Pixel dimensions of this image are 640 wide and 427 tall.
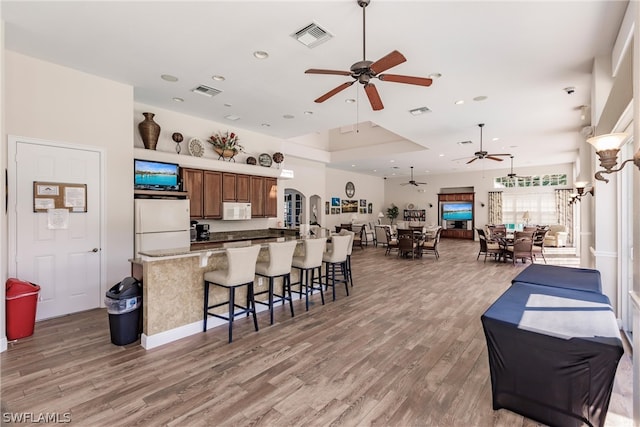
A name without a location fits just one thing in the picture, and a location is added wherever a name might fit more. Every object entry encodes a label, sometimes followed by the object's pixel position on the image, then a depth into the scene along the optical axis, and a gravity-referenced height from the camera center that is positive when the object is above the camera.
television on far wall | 14.55 +0.04
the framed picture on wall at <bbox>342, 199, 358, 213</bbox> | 13.29 +0.29
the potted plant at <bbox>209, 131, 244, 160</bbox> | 6.24 +1.47
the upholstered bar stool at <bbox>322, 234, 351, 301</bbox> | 5.05 -0.70
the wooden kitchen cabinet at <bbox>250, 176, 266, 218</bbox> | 6.79 +0.36
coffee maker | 5.78 -0.37
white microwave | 6.12 +0.04
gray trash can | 3.16 -1.04
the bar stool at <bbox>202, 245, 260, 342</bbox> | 3.37 -0.73
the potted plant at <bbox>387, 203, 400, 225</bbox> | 15.97 +0.01
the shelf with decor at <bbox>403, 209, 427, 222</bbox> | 15.55 -0.16
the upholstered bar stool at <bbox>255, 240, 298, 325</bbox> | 3.86 -0.68
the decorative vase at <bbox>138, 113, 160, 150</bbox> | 5.05 +1.40
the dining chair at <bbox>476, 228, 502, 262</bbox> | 8.64 -1.01
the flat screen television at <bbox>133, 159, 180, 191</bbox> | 4.79 +0.64
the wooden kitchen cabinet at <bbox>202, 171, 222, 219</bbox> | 5.86 +0.38
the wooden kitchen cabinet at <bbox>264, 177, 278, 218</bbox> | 7.09 +0.38
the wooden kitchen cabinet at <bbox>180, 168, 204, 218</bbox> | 5.51 +0.47
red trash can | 3.23 -1.03
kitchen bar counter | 3.21 -0.90
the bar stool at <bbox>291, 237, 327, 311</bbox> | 4.45 -0.68
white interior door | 3.67 -0.27
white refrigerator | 4.60 -0.17
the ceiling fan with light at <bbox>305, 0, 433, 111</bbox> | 2.64 +1.34
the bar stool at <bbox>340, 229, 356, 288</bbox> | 5.50 -0.72
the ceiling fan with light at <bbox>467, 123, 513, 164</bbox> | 6.65 +1.36
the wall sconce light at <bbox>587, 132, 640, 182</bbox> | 2.29 +0.50
